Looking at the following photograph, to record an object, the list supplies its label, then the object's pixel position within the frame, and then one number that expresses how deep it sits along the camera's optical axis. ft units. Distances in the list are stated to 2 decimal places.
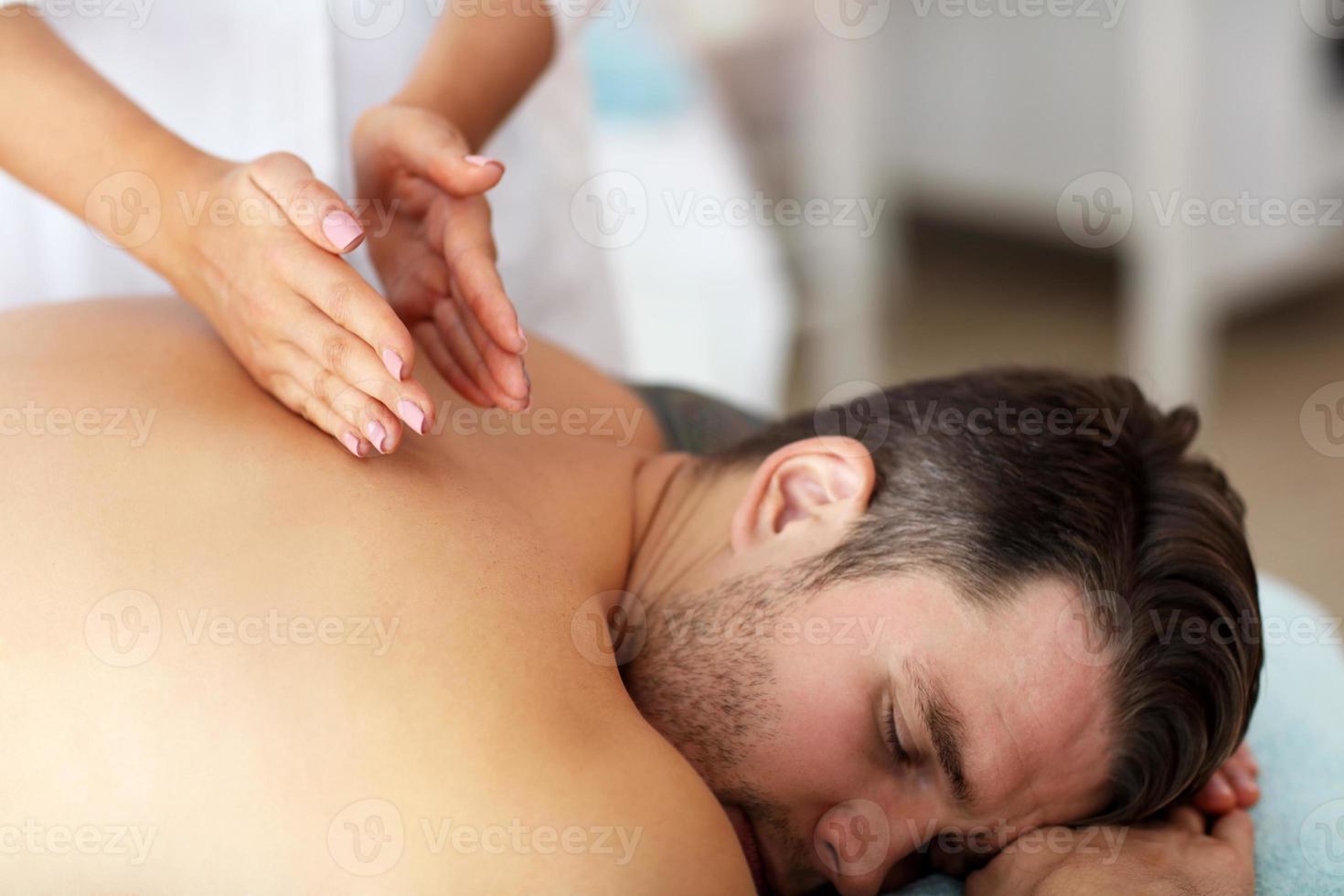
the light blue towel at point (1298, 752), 3.06
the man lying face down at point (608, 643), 2.47
